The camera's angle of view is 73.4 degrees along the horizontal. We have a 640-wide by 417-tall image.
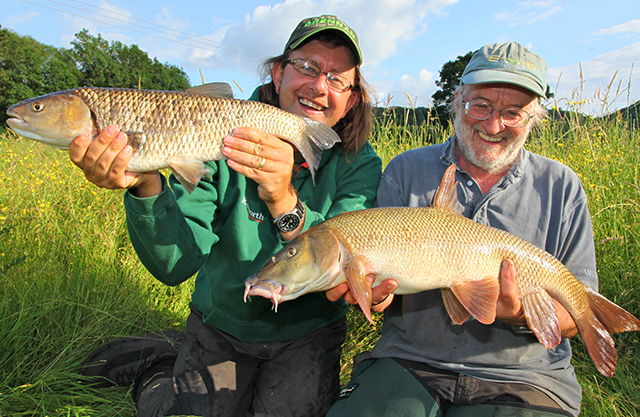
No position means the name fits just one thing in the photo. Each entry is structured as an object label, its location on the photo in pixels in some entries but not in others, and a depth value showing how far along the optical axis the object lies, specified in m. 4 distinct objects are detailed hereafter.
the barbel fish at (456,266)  0.61
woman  0.75
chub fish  0.58
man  0.64
